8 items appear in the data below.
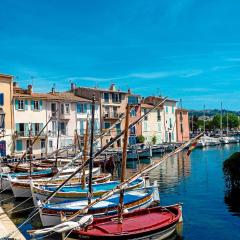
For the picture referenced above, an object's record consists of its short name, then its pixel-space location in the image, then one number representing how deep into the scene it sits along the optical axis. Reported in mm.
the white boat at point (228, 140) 87482
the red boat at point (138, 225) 15481
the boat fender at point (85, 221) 15156
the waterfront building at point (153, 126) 72473
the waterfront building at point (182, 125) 80566
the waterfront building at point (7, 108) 49001
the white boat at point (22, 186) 26893
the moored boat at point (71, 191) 22198
